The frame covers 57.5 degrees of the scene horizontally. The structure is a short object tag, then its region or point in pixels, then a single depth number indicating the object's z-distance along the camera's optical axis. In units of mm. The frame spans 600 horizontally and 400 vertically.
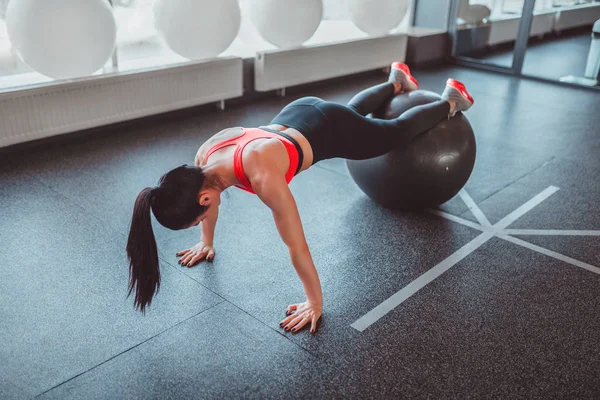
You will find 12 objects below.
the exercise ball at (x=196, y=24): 3943
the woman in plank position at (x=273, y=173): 1810
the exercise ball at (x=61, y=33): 3256
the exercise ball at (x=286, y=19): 4523
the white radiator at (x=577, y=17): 5781
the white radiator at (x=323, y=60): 4980
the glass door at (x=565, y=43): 5801
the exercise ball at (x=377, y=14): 5514
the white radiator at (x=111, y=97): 3553
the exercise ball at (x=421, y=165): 2713
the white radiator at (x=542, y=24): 6156
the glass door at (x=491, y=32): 6266
